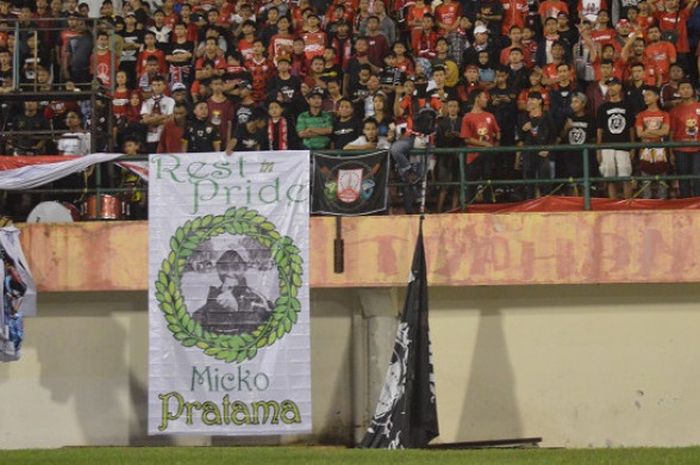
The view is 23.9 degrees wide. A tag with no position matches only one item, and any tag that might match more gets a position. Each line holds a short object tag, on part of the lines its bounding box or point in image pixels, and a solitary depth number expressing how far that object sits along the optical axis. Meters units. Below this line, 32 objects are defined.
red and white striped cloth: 20.33
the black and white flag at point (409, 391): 19.22
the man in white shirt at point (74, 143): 21.41
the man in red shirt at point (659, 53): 22.66
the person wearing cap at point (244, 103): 21.67
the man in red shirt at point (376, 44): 23.55
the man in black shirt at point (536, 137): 20.69
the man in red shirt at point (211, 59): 23.95
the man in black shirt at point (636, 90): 21.23
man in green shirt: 21.16
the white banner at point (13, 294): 19.39
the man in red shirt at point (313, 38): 23.94
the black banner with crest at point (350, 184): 20.06
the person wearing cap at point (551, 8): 24.16
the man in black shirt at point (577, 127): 21.22
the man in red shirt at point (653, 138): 20.50
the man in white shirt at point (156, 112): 22.50
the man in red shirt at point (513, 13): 24.30
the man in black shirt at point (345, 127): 21.03
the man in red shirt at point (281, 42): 24.05
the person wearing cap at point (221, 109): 21.91
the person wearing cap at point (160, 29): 25.18
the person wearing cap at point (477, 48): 23.27
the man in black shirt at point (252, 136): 21.27
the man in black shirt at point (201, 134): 21.61
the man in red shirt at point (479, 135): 20.70
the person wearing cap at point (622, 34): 23.38
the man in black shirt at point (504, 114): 21.03
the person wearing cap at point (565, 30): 23.45
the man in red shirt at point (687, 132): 20.42
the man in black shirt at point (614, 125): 20.69
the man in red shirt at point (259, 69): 23.52
